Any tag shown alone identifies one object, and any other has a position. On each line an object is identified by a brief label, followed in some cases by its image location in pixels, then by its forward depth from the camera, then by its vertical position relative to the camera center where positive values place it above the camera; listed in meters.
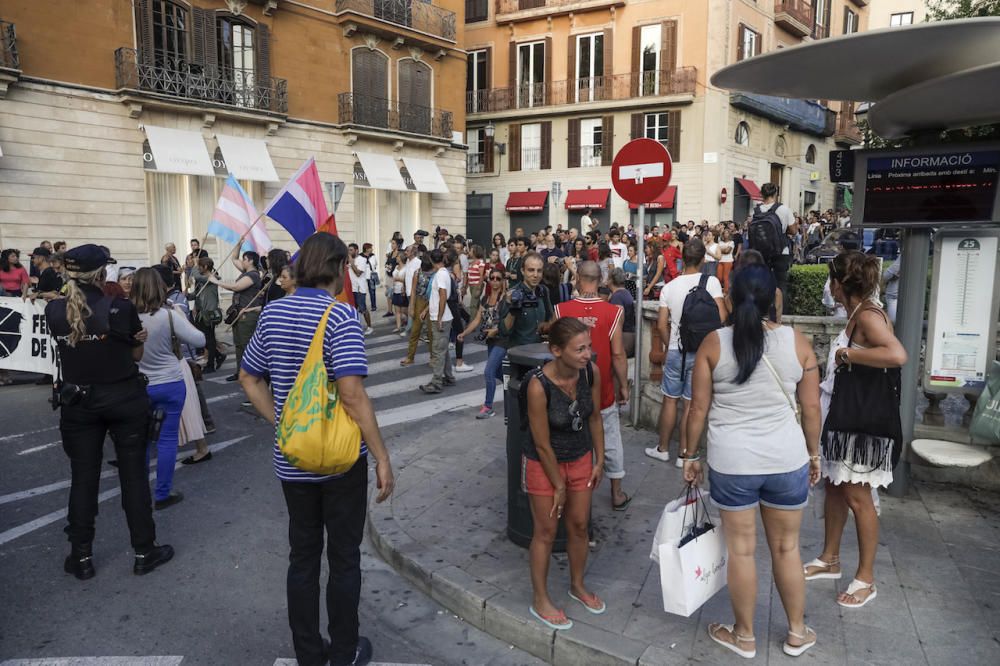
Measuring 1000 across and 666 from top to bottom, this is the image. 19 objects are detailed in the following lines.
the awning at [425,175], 23.20 +2.04
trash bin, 4.34 -1.44
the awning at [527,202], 29.81 +1.53
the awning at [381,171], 21.77 +2.03
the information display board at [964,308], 4.73 -0.46
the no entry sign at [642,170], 6.25 +0.61
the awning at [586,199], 28.31 +1.57
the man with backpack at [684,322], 5.44 -0.65
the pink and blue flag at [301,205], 8.12 +0.36
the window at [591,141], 29.11 +4.00
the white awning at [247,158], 18.16 +2.01
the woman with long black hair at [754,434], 3.03 -0.85
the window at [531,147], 30.50 +3.92
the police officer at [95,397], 4.05 -0.94
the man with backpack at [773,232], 6.94 +0.07
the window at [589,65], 28.85 +7.08
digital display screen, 4.47 +0.34
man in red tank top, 4.71 -0.70
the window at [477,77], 31.55 +7.19
